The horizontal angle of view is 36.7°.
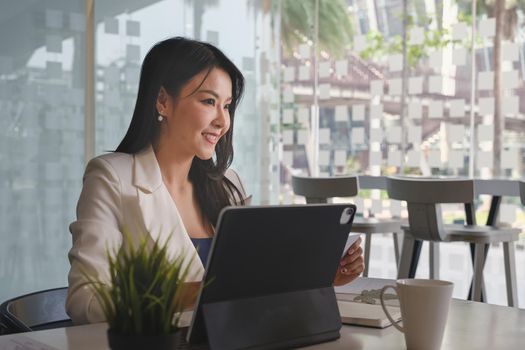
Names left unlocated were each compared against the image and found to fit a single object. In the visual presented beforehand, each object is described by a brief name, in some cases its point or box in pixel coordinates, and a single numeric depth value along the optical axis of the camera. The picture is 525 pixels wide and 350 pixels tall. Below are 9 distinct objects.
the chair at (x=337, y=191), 5.01
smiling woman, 1.77
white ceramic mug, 1.17
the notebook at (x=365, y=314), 1.37
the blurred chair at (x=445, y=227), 4.36
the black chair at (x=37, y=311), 1.40
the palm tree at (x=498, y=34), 6.41
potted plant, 0.92
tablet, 1.11
